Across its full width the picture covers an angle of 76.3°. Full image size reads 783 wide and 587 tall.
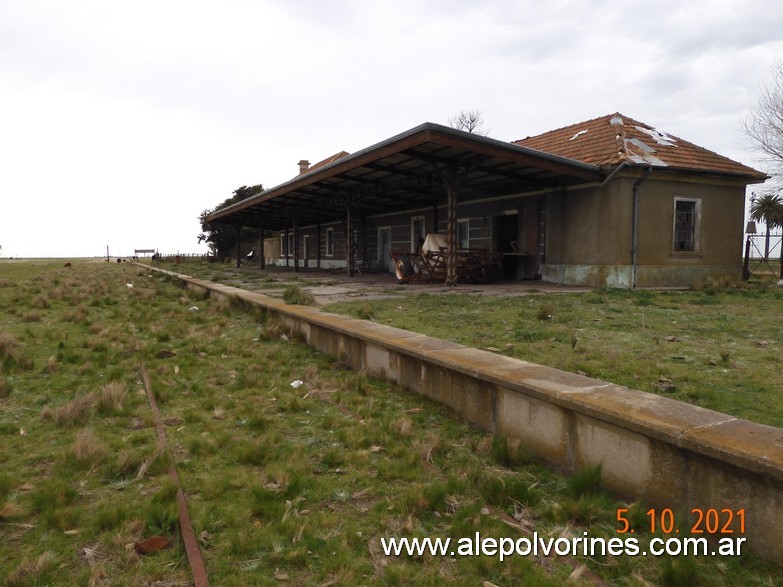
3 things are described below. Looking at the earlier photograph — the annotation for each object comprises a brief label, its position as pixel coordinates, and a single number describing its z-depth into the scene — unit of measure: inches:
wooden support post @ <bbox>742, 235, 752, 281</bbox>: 669.9
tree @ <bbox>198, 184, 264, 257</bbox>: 2055.9
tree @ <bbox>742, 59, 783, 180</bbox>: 891.3
